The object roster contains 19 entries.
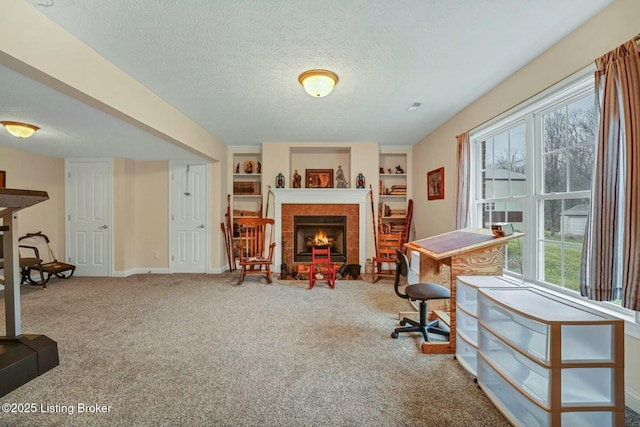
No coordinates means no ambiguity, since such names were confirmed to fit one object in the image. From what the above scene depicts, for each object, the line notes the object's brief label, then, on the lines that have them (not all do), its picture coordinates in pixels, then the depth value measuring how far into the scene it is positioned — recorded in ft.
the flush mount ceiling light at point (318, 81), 7.68
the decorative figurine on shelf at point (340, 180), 16.47
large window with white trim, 6.39
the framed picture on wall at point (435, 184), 12.67
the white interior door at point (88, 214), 15.76
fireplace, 16.34
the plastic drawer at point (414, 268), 9.83
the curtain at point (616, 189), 4.58
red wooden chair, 13.19
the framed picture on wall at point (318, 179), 16.89
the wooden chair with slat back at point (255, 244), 13.83
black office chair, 7.31
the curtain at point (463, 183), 10.19
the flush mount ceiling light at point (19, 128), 9.93
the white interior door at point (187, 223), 16.08
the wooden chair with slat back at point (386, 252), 14.23
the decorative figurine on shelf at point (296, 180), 16.17
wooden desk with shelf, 6.81
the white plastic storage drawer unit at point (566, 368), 3.95
